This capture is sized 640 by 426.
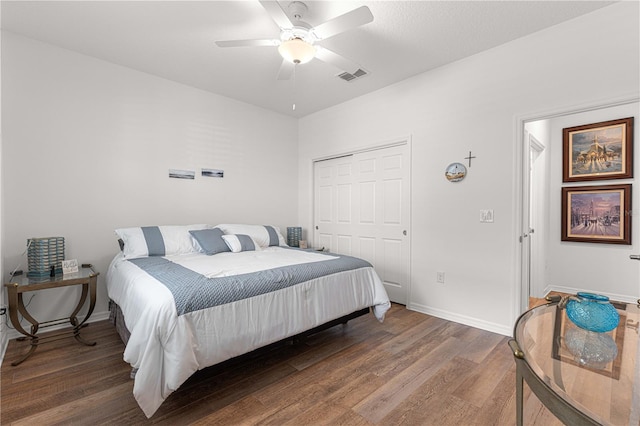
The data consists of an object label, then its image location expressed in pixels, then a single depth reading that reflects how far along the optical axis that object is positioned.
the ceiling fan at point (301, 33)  1.92
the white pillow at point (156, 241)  2.81
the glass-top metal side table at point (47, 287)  2.21
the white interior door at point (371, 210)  3.58
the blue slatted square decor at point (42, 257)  2.46
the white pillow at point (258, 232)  3.57
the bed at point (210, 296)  1.56
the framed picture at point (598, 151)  3.50
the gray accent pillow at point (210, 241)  3.04
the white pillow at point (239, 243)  3.19
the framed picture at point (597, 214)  3.56
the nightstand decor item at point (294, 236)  4.56
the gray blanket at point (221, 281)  1.70
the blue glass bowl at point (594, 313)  1.17
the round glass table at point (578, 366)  0.79
